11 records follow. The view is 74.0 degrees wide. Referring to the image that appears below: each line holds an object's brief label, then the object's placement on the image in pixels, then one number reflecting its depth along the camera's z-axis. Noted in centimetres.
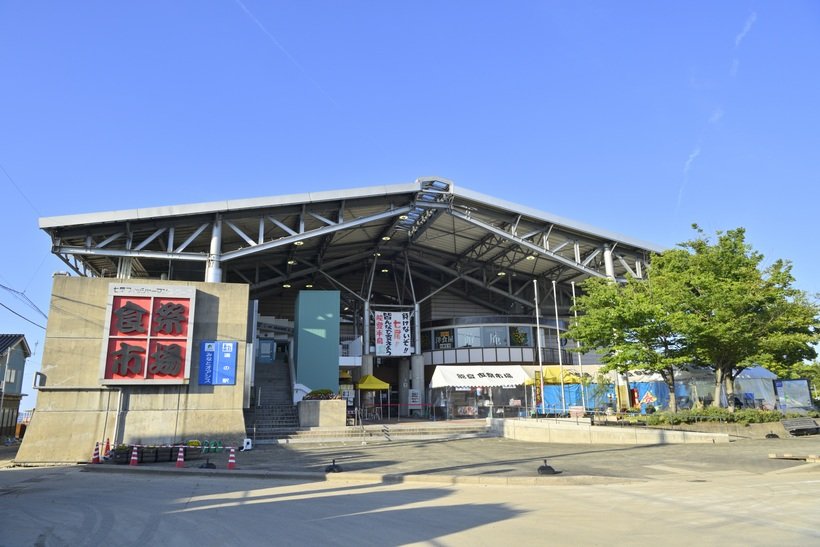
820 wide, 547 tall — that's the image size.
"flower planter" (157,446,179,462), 1711
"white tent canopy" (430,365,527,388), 3403
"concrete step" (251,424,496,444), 2342
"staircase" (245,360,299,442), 2406
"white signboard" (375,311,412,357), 4112
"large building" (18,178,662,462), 2097
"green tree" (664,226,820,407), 2381
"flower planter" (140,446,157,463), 1681
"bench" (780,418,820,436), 2302
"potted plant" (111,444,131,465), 1684
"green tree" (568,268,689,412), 2480
